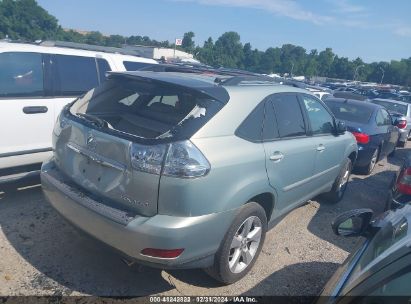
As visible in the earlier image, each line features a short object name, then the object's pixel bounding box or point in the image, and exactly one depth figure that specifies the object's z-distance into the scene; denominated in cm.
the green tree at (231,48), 12261
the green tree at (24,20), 8831
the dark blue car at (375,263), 159
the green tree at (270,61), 12762
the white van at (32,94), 423
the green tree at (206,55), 10539
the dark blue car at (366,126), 715
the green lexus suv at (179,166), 261
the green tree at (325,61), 12888
